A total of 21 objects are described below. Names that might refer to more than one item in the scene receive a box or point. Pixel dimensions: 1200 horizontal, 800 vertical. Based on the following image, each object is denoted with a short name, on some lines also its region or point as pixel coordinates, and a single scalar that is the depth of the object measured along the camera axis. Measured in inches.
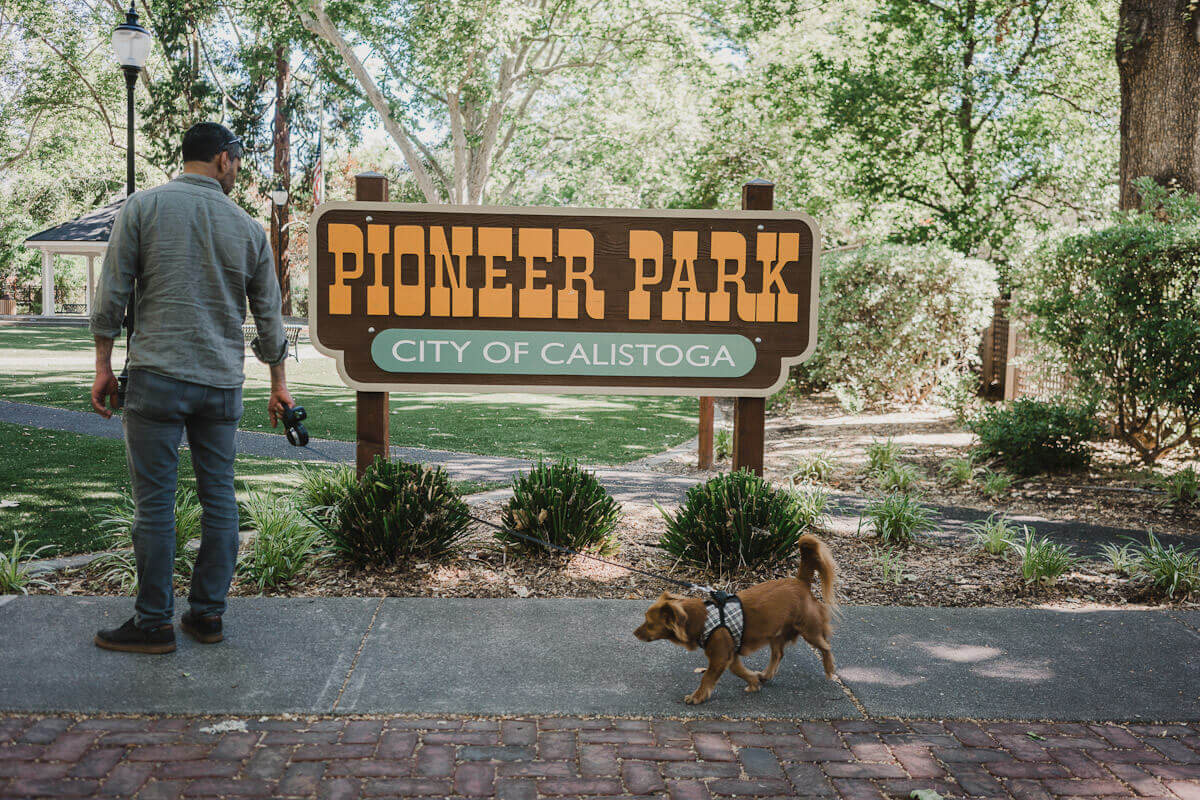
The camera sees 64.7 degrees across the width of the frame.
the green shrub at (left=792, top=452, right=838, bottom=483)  326.3
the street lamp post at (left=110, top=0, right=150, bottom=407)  422.9
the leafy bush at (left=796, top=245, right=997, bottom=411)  502.3
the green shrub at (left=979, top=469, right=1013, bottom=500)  296.7
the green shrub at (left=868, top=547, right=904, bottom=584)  204.2
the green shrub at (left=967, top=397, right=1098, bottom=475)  318.0
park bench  812.0
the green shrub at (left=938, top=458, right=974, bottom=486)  314.5
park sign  214.2
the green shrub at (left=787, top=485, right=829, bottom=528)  232.7
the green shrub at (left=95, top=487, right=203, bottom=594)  186.2
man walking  141.9
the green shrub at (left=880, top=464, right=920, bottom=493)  305.7
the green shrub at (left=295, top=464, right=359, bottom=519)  216.2
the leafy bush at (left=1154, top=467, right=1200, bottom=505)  274.5
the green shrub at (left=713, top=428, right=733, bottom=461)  375.6
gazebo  1338.6
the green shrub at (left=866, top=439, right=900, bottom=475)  329.7
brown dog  132.3
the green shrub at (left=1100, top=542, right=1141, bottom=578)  204.8
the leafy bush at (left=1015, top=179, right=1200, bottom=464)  282.8
